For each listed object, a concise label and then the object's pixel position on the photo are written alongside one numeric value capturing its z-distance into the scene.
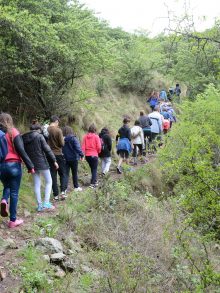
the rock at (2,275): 5.06
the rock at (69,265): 5.81
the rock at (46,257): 5.72
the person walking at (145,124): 14.02
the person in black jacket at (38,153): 7.84
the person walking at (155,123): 14.41
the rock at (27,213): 7.76
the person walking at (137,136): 13.11
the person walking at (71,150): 9.57
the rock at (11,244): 5.97
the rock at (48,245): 6.04
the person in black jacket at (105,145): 11.53
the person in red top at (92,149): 10.53
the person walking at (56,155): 9.00
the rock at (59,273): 5.51
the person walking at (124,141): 12.23
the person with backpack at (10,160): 6.46
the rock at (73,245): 6.56
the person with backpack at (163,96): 21.13
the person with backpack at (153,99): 20.00
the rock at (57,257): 5.83
